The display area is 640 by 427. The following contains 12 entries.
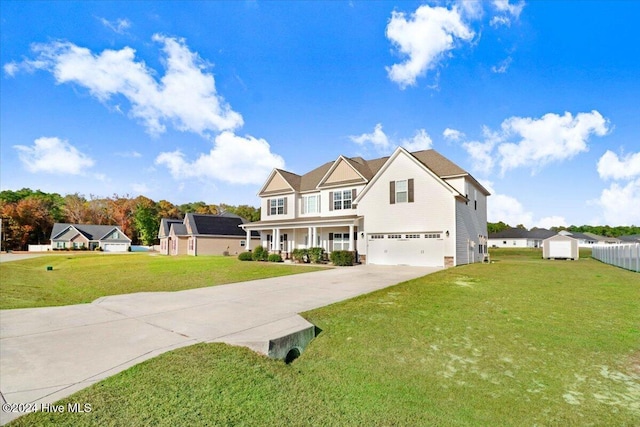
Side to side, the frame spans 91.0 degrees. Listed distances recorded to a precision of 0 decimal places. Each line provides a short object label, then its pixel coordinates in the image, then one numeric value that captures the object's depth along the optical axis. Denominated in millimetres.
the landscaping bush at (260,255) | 25281
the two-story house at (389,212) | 19438
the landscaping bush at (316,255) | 22922
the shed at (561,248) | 30344
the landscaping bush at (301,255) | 23859
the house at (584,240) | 69481
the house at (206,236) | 36719
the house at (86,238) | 55969
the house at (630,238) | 60619
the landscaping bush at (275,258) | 24297
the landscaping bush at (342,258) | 20922
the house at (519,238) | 64750
